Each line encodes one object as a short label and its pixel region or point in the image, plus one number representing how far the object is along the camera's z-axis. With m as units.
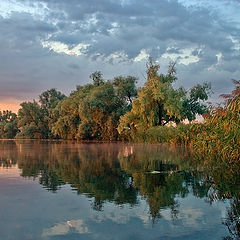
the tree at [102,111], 60.84
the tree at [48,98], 92.94
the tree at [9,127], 99.38
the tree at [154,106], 48.12
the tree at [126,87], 61.38
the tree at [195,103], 52.33
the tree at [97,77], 70.62
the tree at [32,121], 85.38
